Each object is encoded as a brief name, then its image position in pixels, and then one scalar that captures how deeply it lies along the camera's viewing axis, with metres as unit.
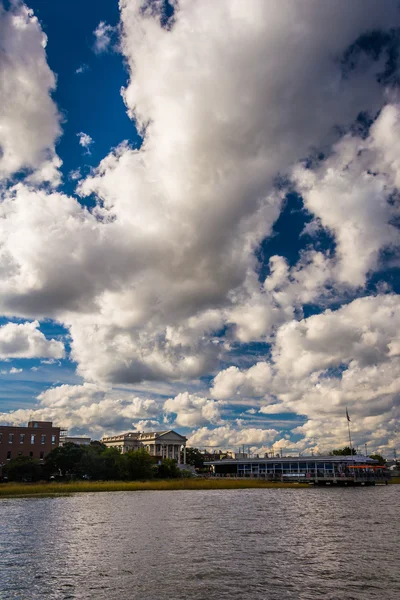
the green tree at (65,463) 155.62
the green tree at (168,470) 176.62
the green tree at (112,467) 151.12
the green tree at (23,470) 145.00
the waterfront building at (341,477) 164.31
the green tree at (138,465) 156.50
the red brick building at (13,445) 194.38
